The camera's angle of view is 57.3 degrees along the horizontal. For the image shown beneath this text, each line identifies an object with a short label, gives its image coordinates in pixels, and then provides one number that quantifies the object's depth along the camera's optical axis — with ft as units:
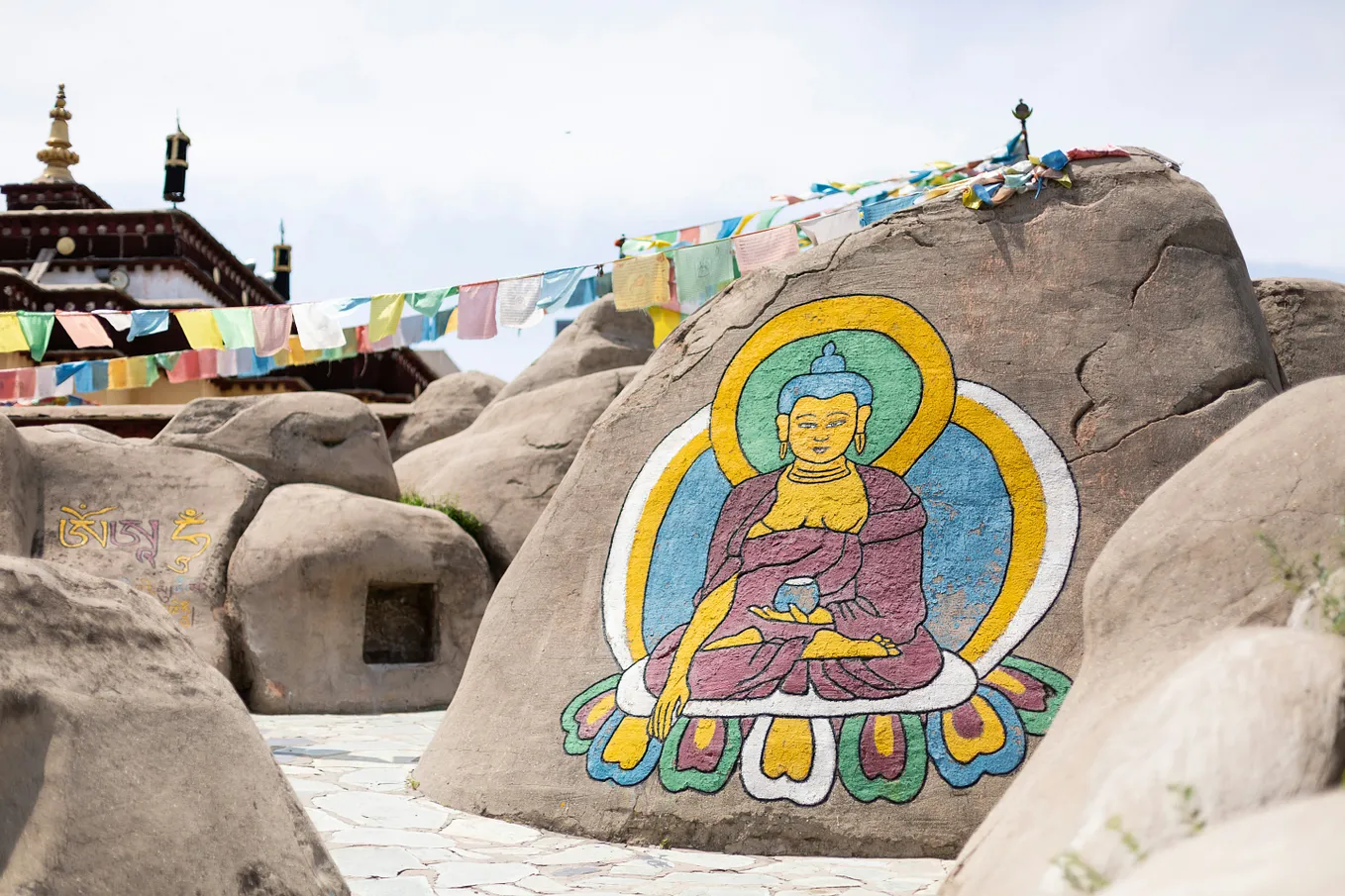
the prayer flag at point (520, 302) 32.50
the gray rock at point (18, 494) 32.76
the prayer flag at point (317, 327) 34.68
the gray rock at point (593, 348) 57.36
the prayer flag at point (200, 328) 35.76
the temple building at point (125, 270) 70.64
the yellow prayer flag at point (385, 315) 34.01
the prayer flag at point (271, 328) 35.27
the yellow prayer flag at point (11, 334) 36.14
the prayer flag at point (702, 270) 29.66
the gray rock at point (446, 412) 61.77
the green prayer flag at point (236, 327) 35.58
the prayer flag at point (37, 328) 35.81
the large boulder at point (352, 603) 34.78
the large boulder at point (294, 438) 38.65
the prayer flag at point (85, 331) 37.09
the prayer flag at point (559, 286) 31.73
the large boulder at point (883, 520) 16.72
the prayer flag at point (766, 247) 28.68
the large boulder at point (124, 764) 8.21
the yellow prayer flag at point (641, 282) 30.37
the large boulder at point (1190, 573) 8.61
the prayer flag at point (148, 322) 36.76
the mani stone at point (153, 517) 34.81
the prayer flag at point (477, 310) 32.81
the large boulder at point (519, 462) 42.55
